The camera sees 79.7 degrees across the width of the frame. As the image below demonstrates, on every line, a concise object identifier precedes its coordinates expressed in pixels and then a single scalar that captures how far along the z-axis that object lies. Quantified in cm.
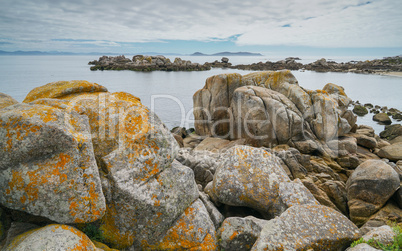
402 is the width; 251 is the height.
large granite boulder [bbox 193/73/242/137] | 2845
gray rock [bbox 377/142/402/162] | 2094
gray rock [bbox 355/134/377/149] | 2434
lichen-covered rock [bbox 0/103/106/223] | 594
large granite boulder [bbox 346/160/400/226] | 1203
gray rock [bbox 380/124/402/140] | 3043
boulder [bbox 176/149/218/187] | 1343
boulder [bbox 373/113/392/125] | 4106
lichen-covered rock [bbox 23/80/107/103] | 951
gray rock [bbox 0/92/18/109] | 861
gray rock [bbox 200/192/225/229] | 958
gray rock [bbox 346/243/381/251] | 627
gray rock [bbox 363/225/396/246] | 666
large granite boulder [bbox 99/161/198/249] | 743
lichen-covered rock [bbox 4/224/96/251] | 550
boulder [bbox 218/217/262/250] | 830
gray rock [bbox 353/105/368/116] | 4753
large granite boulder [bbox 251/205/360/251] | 704
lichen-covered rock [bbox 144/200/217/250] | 802
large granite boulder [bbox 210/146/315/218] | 1007
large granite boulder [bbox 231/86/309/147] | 2239
